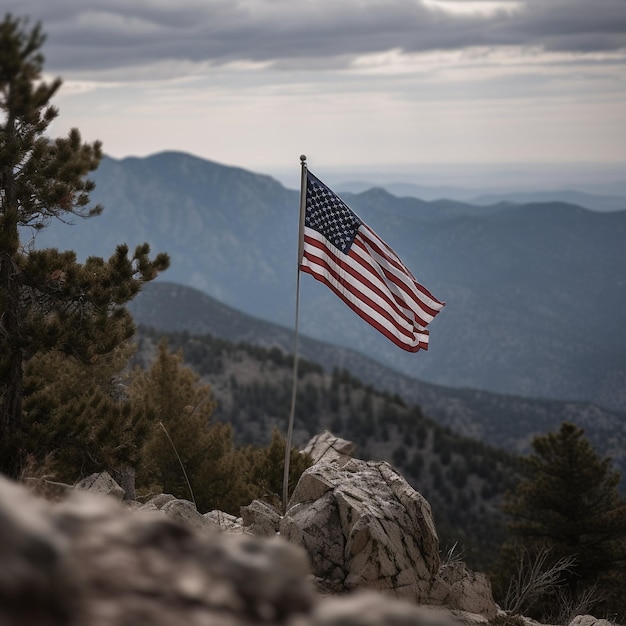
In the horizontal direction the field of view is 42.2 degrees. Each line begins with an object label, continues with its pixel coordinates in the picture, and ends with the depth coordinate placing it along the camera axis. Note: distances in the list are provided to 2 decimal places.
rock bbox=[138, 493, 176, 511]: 13.96
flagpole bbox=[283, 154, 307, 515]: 14.03
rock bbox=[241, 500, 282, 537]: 13.74
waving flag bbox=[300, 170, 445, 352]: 14.55
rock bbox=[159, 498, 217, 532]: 12.32
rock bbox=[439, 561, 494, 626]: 13.50
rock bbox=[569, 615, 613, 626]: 13.84
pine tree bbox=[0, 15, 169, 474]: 14.02
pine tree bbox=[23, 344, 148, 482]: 14.70
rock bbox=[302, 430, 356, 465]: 20.95
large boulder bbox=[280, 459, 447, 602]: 12.28
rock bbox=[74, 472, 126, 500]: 13.99
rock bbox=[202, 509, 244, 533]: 14.06
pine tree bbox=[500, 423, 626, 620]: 29.20
